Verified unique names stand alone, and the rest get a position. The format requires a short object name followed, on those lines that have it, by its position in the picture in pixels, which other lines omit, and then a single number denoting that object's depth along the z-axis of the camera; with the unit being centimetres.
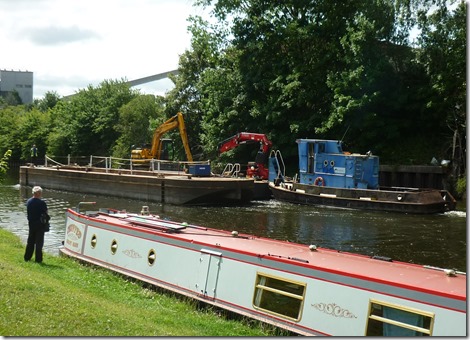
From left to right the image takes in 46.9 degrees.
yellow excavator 3866
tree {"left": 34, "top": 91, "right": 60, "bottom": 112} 9325
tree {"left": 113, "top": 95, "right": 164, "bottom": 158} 5381
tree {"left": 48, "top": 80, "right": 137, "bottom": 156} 5981
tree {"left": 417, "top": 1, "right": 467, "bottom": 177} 3247
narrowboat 697
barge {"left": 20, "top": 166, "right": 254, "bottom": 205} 2991
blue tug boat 2705
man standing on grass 1191
